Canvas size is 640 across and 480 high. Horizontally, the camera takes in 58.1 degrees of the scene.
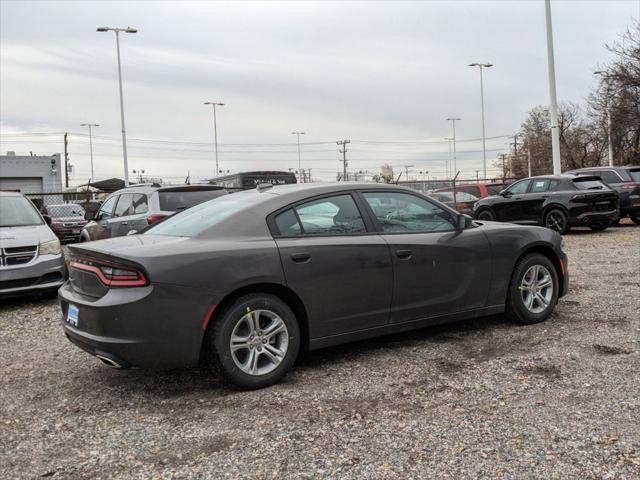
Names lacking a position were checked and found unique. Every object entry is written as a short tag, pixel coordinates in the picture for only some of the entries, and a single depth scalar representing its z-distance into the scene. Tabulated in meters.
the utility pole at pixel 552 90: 20.36
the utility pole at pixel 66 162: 57.86
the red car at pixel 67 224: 20.02
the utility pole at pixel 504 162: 79.66
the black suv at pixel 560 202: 13.55
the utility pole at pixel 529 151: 62.22
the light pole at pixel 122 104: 29.25
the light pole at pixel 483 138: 43.16
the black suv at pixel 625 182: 15.23
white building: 50.47
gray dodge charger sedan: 3.79
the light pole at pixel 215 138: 56.17
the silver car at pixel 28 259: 7.44
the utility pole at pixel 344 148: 80.50
